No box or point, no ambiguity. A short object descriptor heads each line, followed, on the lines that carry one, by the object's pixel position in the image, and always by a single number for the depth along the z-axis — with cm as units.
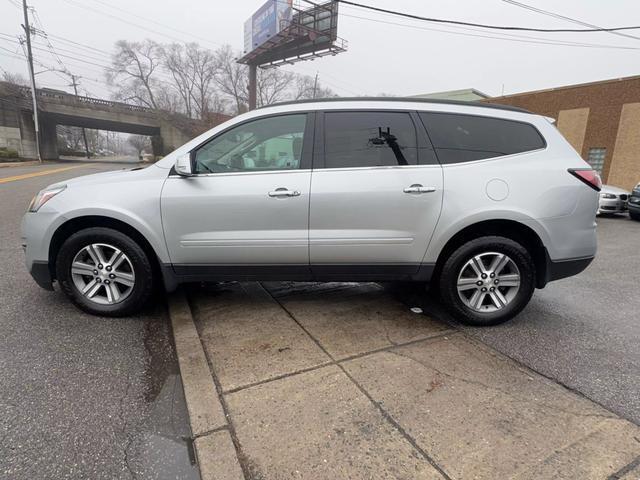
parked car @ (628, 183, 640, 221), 1047
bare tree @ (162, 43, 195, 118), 6053
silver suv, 314
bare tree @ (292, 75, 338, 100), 5569
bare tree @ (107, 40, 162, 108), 5753
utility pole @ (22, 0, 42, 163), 2861
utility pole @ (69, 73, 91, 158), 5752
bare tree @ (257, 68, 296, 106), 5797
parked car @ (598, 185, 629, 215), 1117
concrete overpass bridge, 3516
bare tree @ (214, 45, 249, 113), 5891
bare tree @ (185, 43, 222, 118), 5928
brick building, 1553
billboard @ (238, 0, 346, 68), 3653
